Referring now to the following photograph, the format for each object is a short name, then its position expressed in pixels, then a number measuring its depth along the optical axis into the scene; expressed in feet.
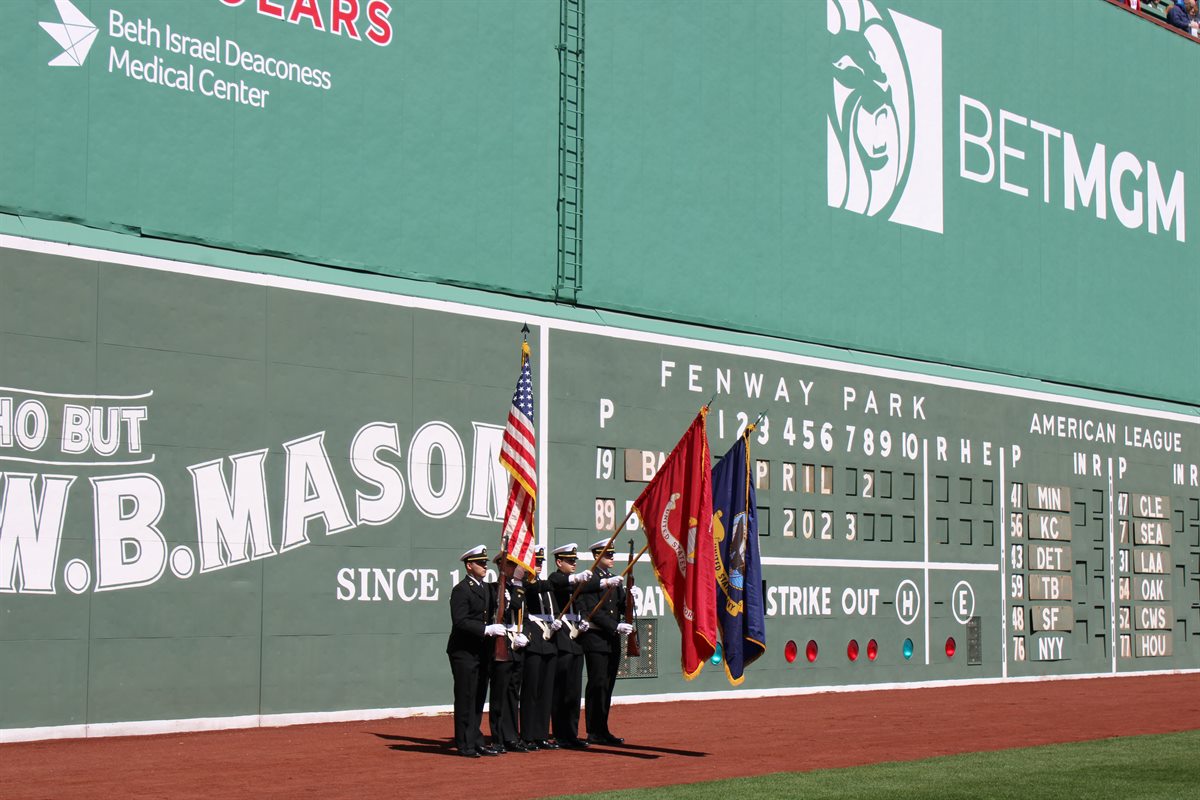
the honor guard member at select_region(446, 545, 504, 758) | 47.78
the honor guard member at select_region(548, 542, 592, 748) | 51.08
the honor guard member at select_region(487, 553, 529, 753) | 48.75
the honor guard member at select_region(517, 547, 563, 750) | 50.42
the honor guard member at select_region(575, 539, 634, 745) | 51.49
